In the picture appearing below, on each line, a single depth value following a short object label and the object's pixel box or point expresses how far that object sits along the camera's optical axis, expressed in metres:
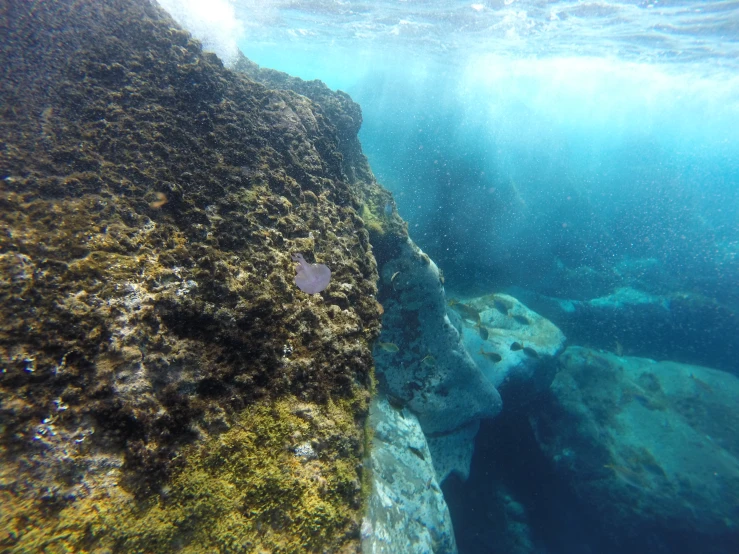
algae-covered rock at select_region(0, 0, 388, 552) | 1.58
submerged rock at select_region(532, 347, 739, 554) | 8.11
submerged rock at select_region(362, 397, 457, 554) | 2.89
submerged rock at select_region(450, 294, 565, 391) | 8.63
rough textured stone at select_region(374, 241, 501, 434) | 5.36
